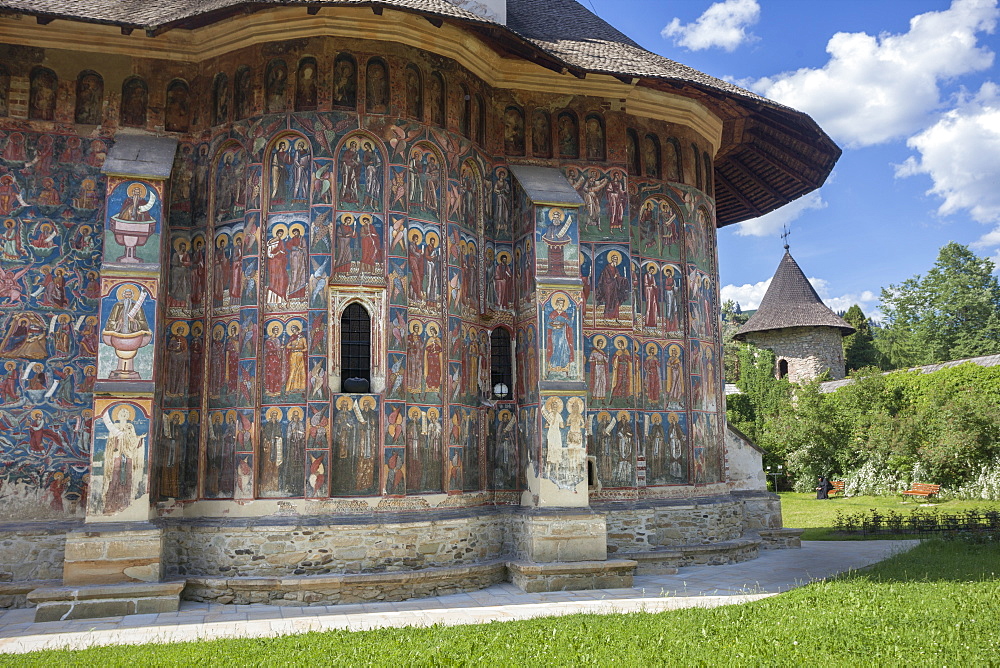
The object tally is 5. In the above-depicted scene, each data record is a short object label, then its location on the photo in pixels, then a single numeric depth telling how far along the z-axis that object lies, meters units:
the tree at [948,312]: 45.84
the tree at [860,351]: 48.84
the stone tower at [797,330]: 41.28
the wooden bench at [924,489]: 23.53
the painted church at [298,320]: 10.30
